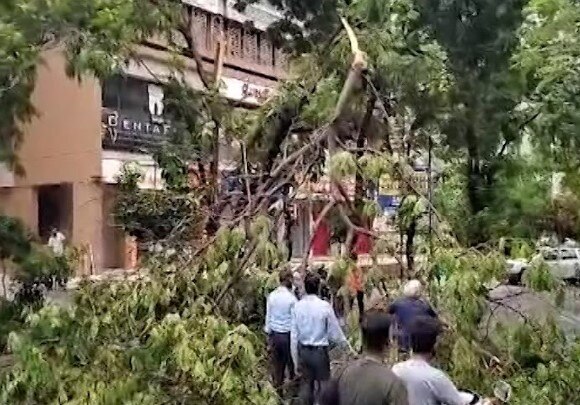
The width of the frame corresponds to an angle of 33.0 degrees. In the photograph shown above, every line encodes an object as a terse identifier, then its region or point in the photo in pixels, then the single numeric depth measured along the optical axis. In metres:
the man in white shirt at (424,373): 4.49
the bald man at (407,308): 5.65
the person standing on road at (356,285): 7.95
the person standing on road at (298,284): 8.83
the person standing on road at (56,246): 10.13
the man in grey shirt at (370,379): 4.32
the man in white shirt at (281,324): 8.92
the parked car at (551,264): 7.39
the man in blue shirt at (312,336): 8.32
